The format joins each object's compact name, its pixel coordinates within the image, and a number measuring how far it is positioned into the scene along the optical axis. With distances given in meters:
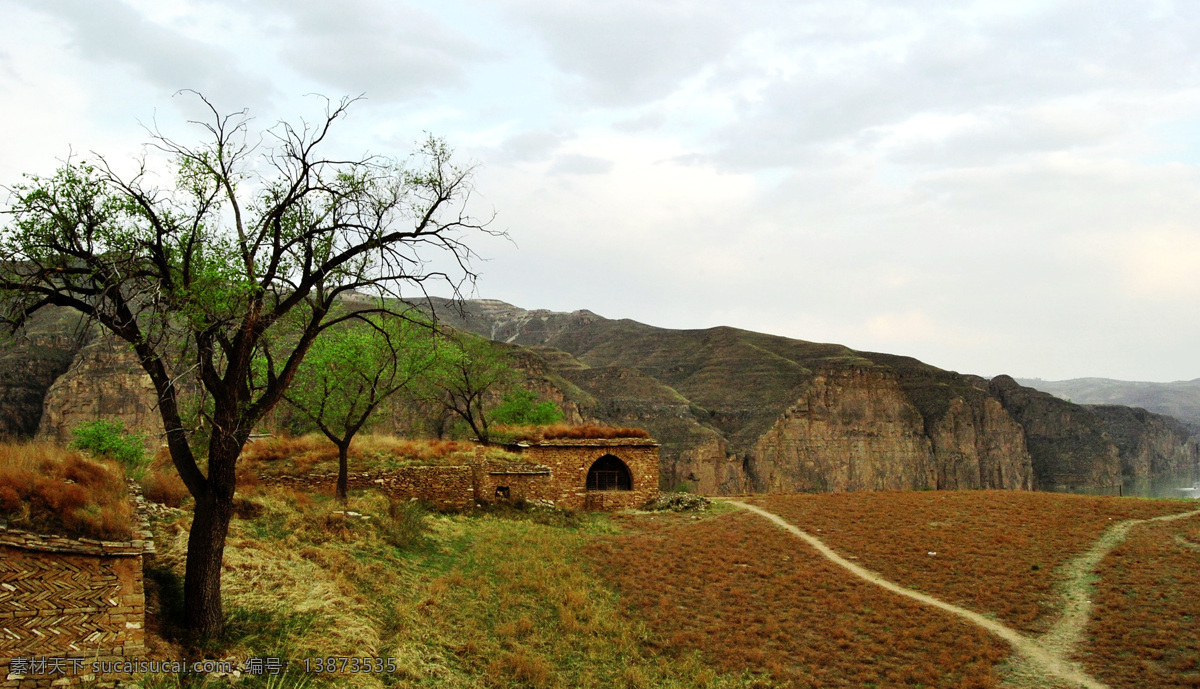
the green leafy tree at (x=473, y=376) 36.25
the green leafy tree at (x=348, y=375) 21.22
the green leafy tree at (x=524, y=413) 45.53
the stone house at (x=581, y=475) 27.78
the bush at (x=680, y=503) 28.59
